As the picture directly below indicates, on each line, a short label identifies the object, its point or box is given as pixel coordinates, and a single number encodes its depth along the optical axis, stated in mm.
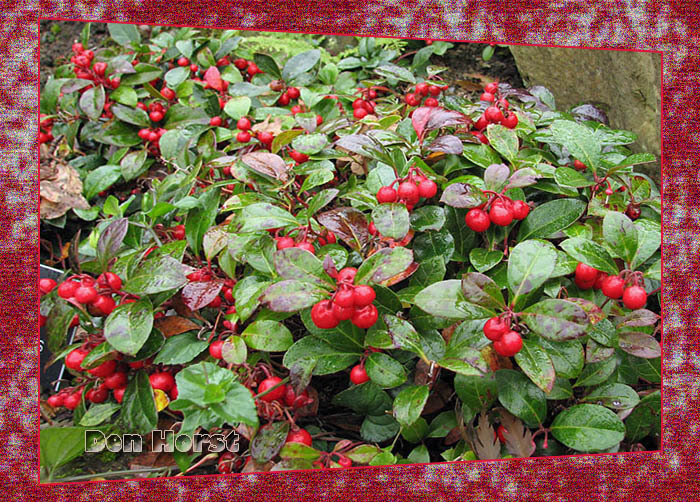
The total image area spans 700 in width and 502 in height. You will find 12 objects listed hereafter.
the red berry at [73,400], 362
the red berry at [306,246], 346
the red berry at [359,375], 339
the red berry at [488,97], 440
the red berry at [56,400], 364
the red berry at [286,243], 351
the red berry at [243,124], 459
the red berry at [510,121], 414
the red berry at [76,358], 353
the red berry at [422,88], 455
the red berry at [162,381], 357
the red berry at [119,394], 360
